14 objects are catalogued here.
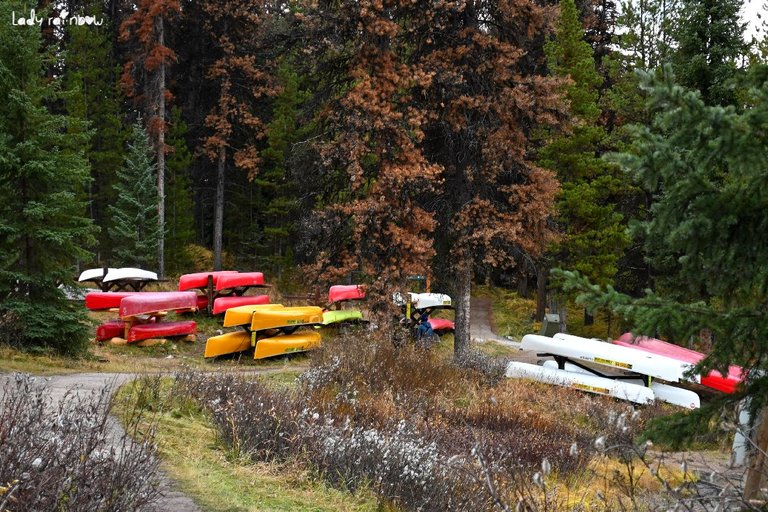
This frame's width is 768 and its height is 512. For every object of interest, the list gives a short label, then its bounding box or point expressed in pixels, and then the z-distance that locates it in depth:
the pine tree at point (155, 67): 28.39
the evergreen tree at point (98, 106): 32.41
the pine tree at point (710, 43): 18.73
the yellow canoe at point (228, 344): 17.58
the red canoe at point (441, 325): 24.56
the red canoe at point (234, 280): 22.38
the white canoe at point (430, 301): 23.17
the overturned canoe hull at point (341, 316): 21.33
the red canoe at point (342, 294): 23.19
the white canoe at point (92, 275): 23.42
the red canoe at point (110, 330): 18.92
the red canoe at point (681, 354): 15.47
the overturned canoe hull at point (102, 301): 21.30
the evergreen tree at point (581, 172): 22.83
